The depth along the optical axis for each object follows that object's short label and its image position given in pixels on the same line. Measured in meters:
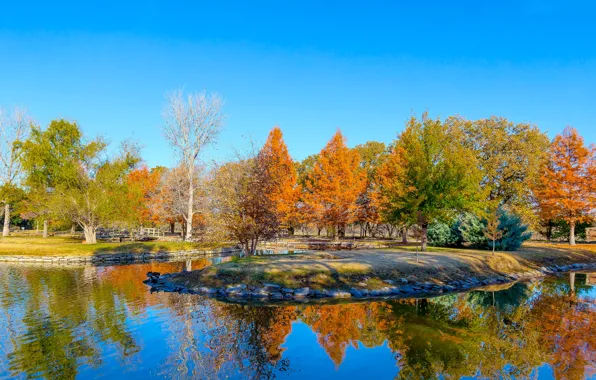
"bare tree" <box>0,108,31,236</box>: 45.06
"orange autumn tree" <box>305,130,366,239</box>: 43.38
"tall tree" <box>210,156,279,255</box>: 22.03
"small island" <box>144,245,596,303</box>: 16.88
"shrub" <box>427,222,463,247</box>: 34.82
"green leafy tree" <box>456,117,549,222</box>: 44.00
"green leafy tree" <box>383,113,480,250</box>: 28.25
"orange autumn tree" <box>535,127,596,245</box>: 39.38
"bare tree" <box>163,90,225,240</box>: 42.31
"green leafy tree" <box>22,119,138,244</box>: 36.44
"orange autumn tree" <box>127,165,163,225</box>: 48.88
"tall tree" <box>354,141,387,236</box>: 46.91
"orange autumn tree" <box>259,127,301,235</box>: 40.53
